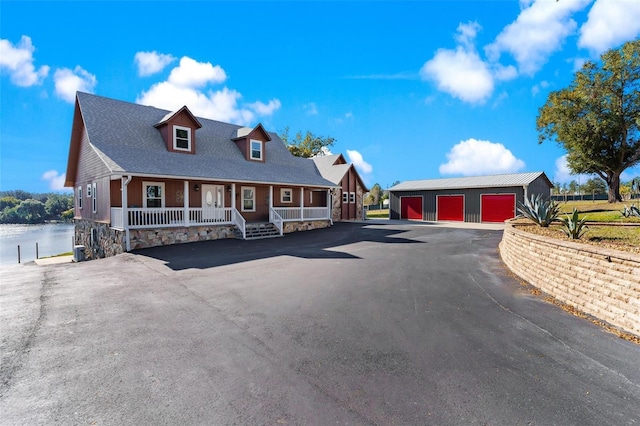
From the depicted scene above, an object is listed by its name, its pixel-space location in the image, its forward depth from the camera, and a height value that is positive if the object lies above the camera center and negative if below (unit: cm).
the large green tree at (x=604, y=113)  2544 +734
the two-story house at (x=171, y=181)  1429 +133
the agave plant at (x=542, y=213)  1129 -38
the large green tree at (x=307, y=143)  4481 +910
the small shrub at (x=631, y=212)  1204 -45
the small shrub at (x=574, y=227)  803 -64
